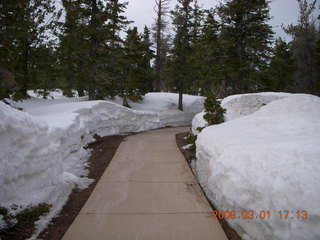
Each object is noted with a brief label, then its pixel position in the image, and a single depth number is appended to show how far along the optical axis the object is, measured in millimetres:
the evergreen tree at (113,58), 15184
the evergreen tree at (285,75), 24688
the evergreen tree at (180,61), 20688
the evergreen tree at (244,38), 15172
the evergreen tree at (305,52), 23828
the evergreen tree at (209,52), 15969
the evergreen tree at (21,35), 7590
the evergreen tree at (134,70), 17406
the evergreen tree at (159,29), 27641
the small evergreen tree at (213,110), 8125
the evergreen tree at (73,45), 12672
